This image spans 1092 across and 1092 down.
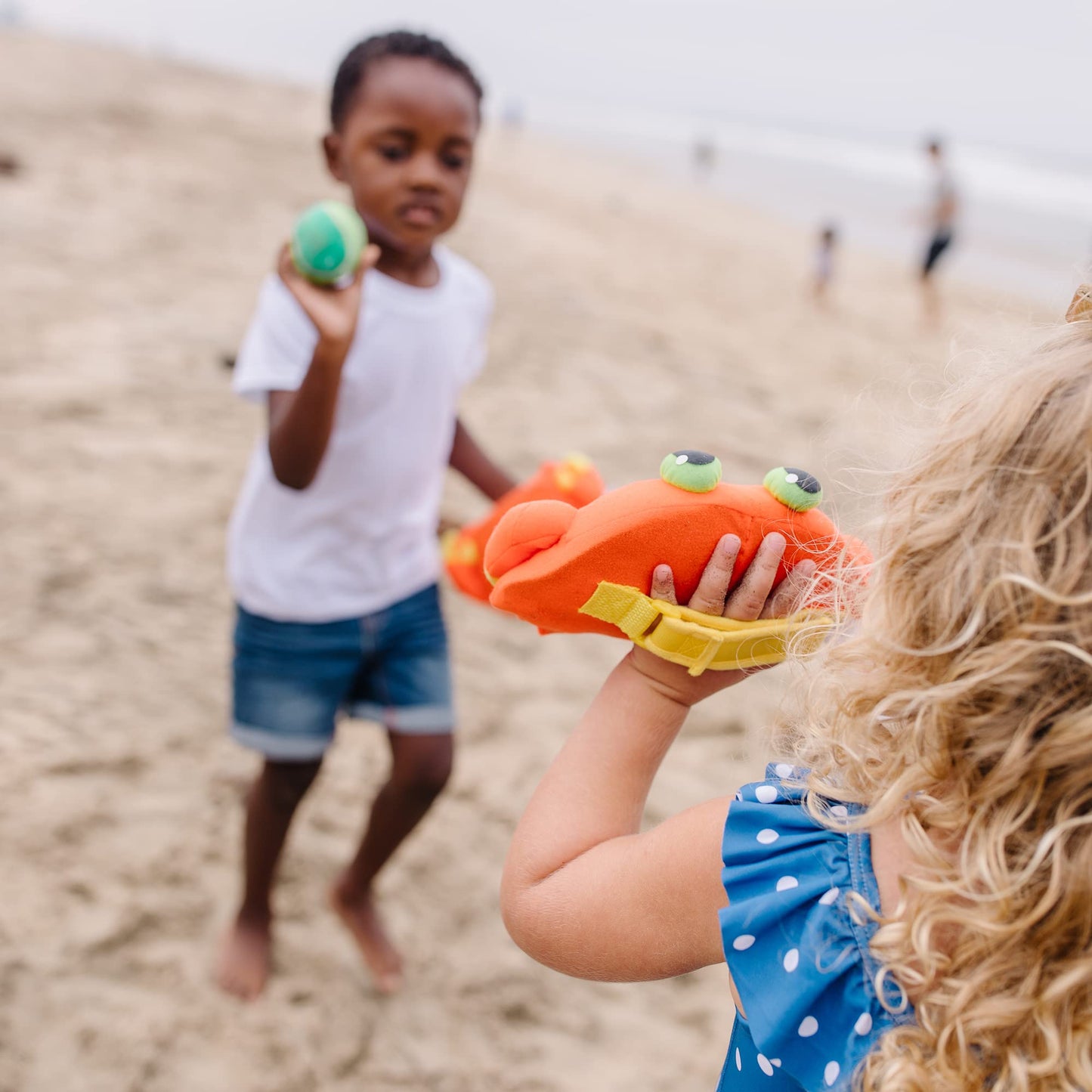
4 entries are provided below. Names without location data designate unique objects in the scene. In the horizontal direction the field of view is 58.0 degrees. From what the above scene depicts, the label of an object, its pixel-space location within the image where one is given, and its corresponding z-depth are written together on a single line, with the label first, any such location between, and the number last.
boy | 1.67
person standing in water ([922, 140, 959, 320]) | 9.42
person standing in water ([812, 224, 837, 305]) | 9.21
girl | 0.68
